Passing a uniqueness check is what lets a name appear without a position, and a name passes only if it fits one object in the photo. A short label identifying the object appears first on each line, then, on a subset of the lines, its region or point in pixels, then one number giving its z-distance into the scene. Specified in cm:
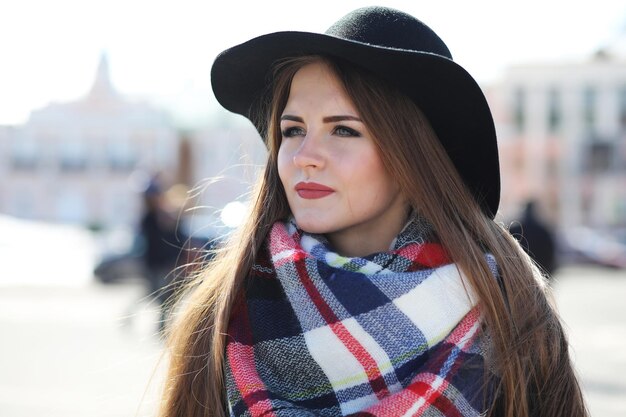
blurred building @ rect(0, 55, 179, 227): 6325
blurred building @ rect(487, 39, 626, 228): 4944
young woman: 200
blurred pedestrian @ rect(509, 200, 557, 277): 818
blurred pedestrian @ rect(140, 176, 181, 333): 928
